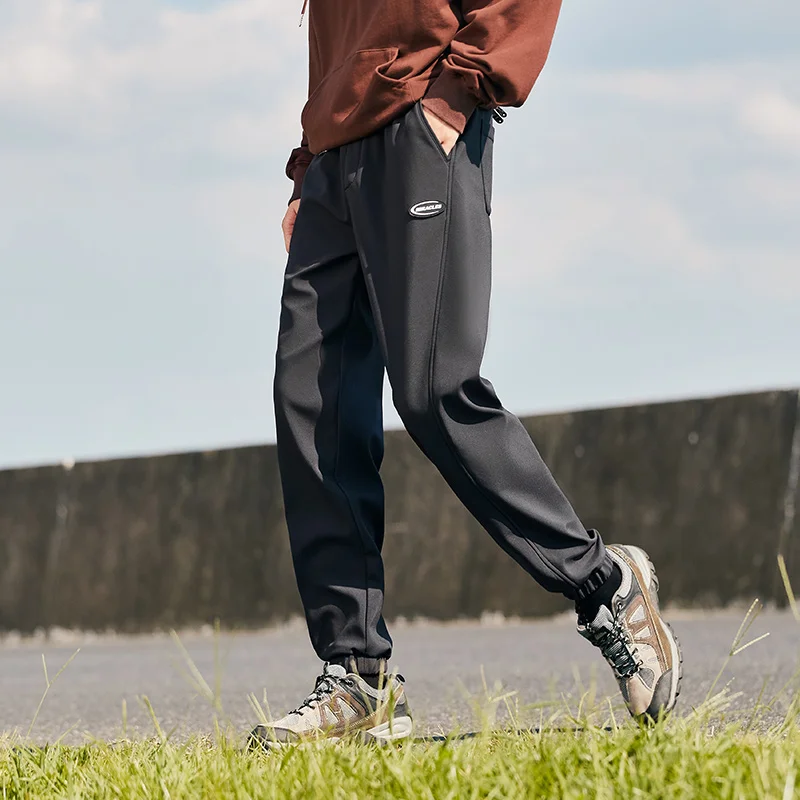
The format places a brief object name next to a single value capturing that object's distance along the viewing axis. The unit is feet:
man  16.61
